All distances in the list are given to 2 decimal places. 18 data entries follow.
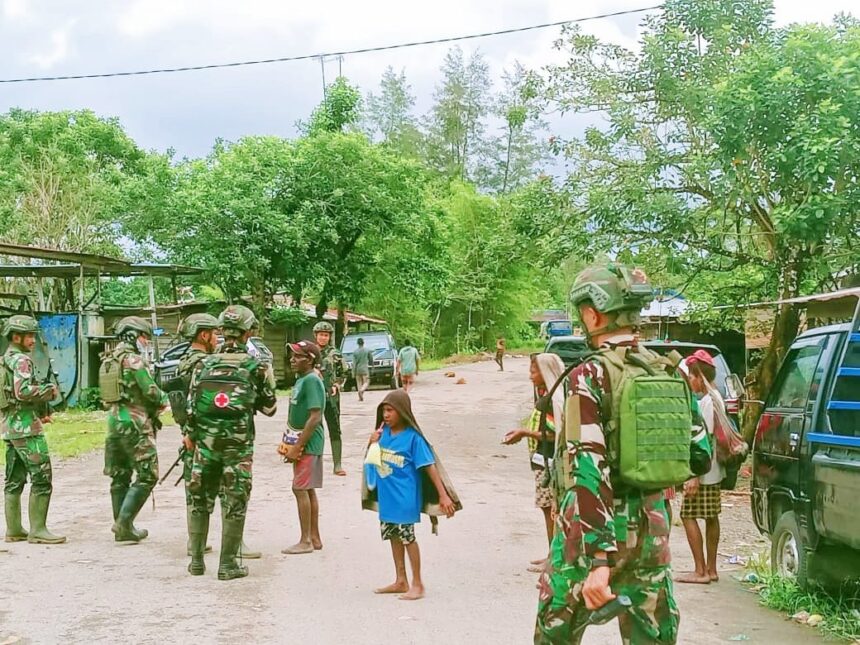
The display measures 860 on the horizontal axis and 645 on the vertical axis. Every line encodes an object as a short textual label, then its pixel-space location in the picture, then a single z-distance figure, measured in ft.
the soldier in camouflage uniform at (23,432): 25.29
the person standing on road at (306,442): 24.49
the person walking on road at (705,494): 21.26
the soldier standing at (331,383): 36.45
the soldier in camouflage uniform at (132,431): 25.13
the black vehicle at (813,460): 16.98
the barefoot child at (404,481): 20.06
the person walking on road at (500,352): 133.08
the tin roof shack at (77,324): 65.31
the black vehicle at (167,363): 60.90
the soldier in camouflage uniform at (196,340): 22.99
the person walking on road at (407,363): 81.56
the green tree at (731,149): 34.06
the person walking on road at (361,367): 75.61
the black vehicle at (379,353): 92.99
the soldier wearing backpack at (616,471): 11.02
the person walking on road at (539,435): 18.72
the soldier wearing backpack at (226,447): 21.57
